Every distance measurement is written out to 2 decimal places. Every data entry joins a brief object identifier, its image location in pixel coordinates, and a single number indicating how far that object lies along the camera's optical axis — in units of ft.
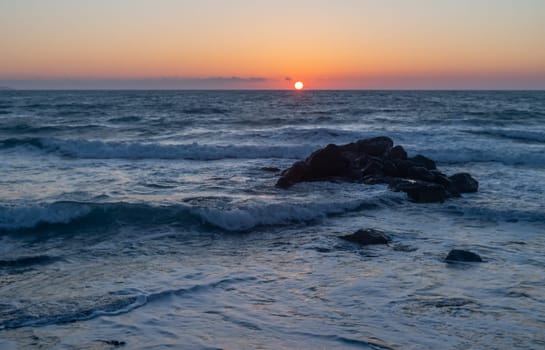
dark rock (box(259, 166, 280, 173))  68.02
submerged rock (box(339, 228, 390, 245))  35.39
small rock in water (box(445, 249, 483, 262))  31.19
